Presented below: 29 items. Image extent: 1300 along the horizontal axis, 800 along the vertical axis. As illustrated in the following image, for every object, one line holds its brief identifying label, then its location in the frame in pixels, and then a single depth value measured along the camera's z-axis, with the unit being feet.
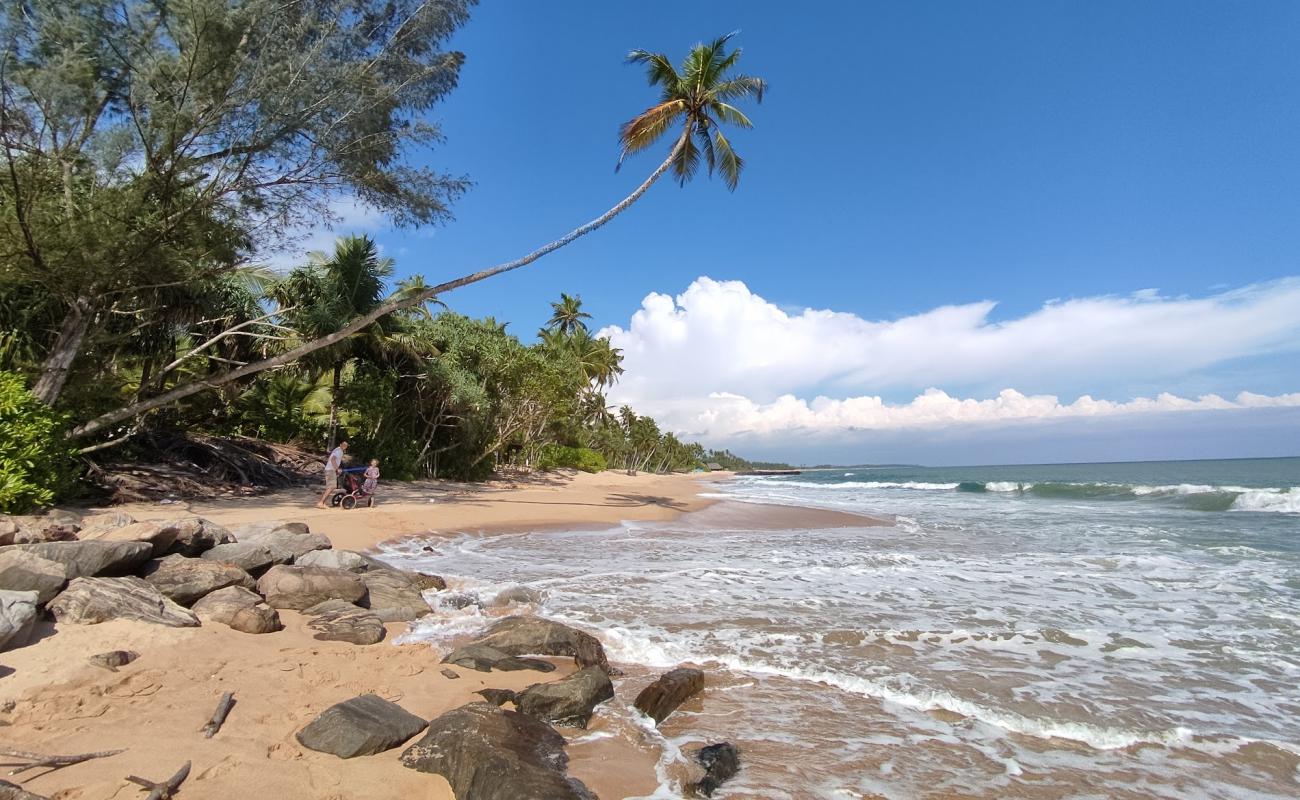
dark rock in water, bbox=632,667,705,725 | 13.41
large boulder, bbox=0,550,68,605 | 14.17
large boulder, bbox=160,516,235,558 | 20.10
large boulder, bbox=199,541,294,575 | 20.24
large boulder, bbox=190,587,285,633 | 15.85
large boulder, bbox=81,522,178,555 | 18.54
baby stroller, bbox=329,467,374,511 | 44.32
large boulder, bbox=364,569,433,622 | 19.22
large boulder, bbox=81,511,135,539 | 20.98
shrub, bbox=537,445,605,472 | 134.82
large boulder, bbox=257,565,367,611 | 18.53
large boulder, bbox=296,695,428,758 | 10.52
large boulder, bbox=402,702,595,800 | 9.30
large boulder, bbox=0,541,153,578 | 15.98
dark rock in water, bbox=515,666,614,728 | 12.73
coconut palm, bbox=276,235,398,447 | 59.41
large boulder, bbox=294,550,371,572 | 22.58
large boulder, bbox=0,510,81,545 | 17.72
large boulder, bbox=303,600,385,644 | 16.28
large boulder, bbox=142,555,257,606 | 16.76
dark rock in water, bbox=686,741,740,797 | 10.52
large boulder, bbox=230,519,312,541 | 25.77
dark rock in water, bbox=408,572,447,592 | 23.35
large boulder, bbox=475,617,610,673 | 16.11
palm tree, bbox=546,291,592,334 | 184.96
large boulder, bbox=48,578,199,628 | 14.11
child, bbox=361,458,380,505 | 44.68
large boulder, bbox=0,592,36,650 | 12.22
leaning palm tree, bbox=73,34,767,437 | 51.65
